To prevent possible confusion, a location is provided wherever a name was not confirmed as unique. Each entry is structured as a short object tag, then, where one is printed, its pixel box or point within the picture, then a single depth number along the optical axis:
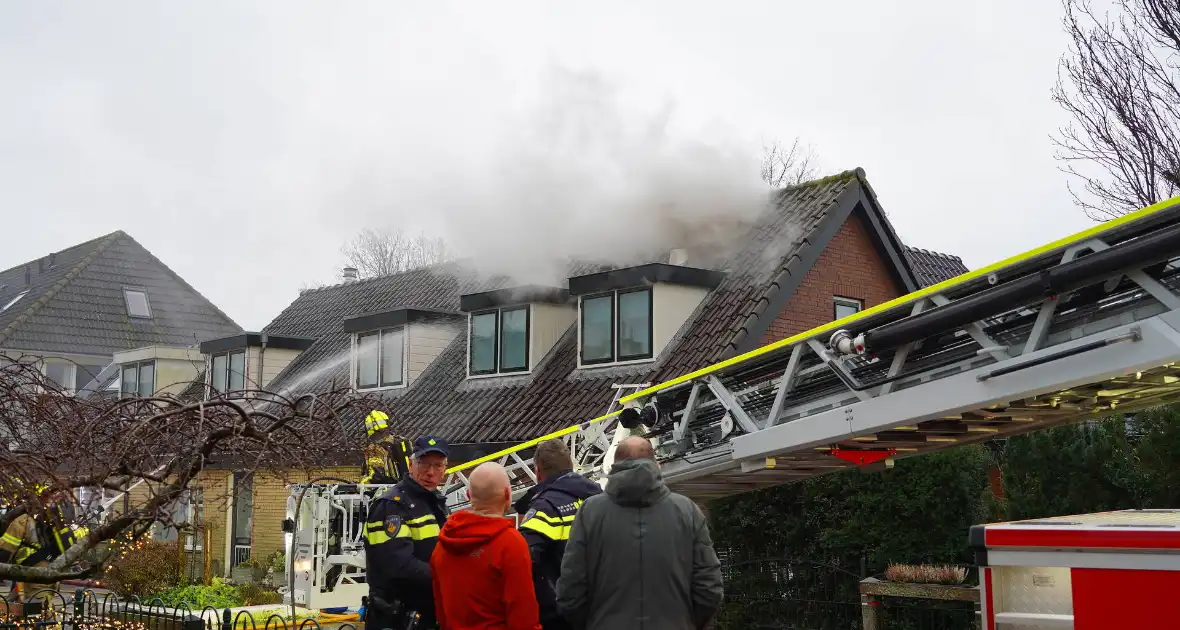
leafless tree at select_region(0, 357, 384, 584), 6.21
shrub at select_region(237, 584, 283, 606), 15.26
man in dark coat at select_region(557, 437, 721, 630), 4.75
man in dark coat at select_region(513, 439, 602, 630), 5.34
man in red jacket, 4.80
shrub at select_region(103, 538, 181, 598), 15.95
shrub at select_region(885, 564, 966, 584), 9.55
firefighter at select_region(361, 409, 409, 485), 10.98
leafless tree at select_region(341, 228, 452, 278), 42.47
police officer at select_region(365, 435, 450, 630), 5.99
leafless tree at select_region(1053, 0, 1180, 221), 14.98
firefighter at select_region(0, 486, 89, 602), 6.59
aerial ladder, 5.35
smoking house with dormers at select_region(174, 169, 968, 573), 14.99
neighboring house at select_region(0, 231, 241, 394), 30.33
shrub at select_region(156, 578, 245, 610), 14.48
